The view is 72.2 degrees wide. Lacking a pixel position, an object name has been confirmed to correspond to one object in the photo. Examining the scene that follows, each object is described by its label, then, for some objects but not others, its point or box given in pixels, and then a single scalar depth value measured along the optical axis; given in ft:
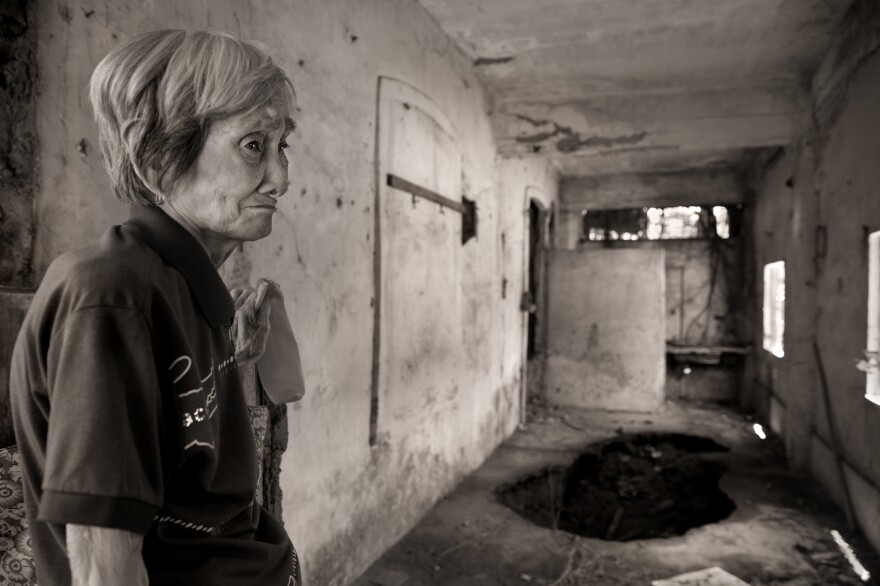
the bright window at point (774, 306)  24.86
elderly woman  2.58
